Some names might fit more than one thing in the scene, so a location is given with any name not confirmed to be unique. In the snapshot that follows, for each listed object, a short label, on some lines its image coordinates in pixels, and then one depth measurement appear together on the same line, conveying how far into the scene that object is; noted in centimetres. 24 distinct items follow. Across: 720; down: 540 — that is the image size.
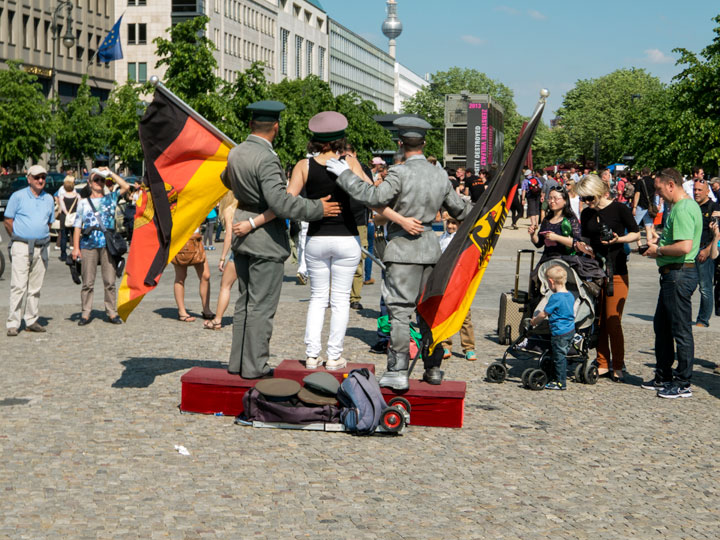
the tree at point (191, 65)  3322
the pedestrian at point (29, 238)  1190
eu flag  6656
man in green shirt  891
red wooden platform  761
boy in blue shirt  923
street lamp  4272
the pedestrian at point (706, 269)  1297
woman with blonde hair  966
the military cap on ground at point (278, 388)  738
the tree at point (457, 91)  13875
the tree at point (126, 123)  3684
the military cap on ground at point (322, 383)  745
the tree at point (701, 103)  3472
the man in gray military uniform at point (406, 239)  748
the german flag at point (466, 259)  755
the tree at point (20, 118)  5172
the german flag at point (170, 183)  820
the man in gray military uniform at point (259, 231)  755
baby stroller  945
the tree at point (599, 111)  9769
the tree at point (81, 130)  5900
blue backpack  725
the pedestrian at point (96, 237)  1290
